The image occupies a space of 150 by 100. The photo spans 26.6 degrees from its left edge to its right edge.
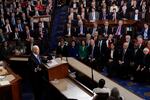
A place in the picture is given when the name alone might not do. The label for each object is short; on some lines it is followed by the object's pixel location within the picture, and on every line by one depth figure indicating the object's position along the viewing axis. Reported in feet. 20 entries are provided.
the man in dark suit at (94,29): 36.33
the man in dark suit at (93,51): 31.44
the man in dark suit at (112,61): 29.63
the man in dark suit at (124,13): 38.65
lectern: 21.91
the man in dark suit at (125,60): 29.14
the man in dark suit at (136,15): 37.73
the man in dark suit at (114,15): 38.83
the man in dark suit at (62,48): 31.08
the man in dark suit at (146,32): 34.47
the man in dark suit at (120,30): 36.06
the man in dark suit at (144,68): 27.86
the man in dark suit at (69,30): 37.06
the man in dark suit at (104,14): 39.03
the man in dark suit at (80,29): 36.94
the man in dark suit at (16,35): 38.33
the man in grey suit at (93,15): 39.44
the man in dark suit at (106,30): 36.33
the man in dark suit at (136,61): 28.53
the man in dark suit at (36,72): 22.68
